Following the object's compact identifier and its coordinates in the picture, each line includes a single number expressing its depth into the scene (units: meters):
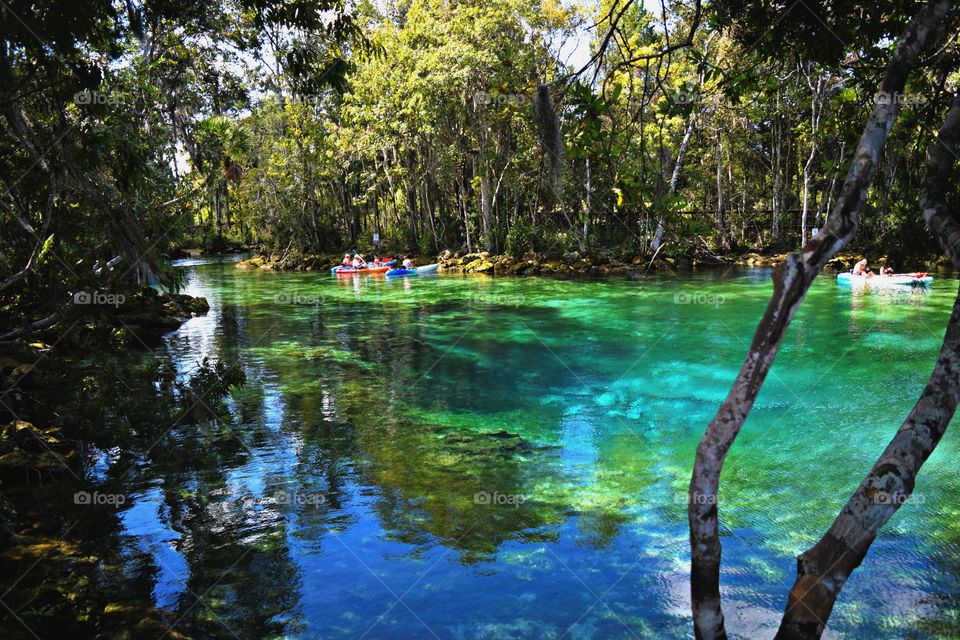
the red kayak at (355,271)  34.78
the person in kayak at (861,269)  24.19
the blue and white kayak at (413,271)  32.56
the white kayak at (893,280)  22.35
